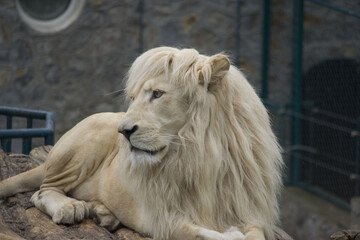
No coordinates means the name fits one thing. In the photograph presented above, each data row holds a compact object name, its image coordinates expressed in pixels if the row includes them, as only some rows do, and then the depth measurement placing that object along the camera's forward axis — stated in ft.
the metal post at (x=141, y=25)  67.31
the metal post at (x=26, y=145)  36.49
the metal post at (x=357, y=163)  53.21
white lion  26.25
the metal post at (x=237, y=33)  67.15
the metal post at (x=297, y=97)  62.69
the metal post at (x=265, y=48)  66.59
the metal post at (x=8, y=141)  37.58
